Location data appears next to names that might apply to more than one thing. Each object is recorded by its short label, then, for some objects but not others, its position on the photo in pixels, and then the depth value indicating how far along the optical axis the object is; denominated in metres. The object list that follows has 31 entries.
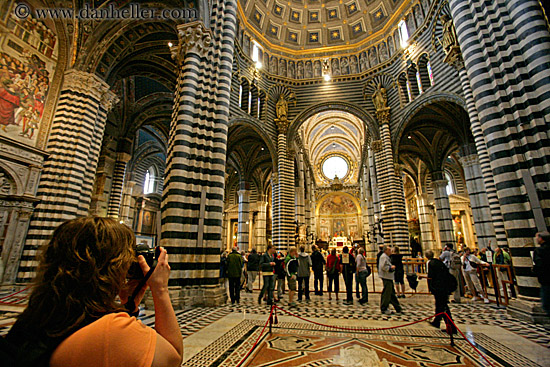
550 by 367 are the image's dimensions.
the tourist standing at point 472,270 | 7.17
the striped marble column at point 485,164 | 10.33
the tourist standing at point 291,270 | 6.71
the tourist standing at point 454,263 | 7.15
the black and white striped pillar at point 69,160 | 9.17
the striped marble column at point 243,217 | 22.55
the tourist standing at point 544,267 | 3.81
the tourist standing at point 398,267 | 7.73
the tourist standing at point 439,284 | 4.40
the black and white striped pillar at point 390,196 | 14.94
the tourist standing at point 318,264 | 7.97
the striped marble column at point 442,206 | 18.84
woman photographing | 0.82
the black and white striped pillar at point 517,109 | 5.21
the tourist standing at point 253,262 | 7.76
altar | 32.25
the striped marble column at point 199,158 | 6.55
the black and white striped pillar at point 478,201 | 14.72
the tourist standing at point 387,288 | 5.75
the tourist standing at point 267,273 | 6.45
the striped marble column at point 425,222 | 22.24
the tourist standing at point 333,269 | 7.51
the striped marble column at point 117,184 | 16.67
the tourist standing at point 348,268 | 7.11
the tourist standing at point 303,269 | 7.24
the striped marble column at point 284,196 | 16.77
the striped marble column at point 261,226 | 25.42
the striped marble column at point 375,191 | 18.84
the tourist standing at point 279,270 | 7.50
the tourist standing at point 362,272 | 6.91
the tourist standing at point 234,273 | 6.96
